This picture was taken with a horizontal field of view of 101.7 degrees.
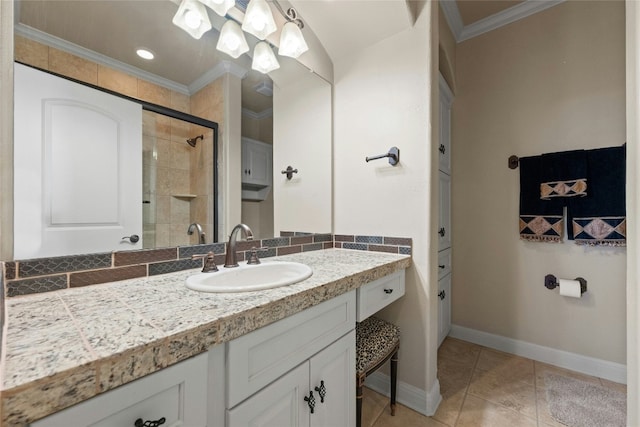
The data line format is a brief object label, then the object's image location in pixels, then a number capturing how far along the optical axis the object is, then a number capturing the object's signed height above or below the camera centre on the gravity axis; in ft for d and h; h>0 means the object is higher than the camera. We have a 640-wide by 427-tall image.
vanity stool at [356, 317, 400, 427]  3.63 -2.04
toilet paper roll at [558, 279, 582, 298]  5.44 -1.56
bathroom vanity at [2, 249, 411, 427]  1.29 -0.86
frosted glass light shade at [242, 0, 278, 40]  3.98 +3.07
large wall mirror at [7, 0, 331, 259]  2.71 +1.58
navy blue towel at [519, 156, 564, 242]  5.81 +0.10
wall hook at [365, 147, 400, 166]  4.66 +1.07
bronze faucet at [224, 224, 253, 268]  3.56 -0.45
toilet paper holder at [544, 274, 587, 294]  5.82 -1.50
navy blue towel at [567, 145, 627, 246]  5.19 +0.21
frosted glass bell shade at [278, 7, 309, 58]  4.52 +3.10
